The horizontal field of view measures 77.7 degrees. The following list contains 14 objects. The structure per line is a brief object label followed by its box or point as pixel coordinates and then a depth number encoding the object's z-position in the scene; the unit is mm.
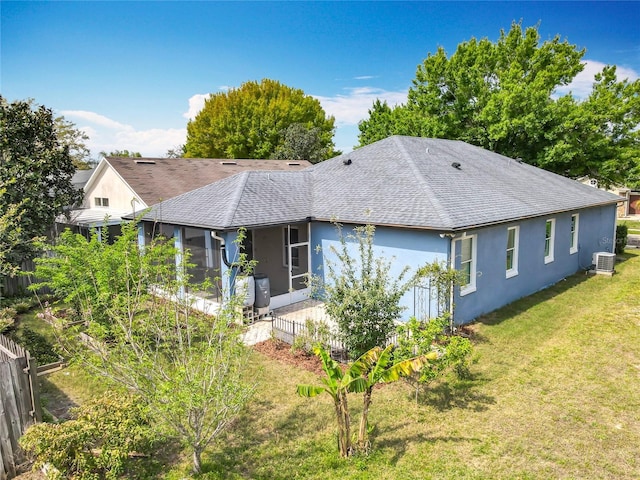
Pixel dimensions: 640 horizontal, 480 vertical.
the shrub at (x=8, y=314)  10638
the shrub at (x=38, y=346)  10602
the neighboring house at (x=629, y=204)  54812
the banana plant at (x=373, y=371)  6215
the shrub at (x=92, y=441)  5844
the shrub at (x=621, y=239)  25062
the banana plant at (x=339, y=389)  6004
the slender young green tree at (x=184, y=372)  5586
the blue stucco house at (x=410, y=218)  13031
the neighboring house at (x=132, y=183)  23234
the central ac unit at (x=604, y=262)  19156
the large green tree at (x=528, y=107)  27016
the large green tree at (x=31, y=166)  14719
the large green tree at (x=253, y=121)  49656
